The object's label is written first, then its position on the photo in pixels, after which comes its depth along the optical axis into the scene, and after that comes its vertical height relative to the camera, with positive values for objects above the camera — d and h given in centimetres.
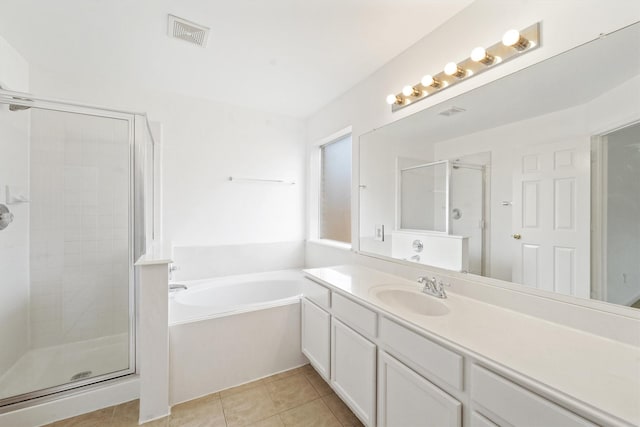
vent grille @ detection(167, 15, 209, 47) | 157 +116
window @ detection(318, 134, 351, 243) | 279 +26
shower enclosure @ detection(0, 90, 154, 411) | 177 -20
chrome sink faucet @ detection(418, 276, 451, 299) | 144 -42
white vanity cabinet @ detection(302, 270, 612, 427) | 76 -65
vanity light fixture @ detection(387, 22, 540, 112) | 117 +80
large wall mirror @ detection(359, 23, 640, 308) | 96 +18
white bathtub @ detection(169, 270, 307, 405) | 173 -96
